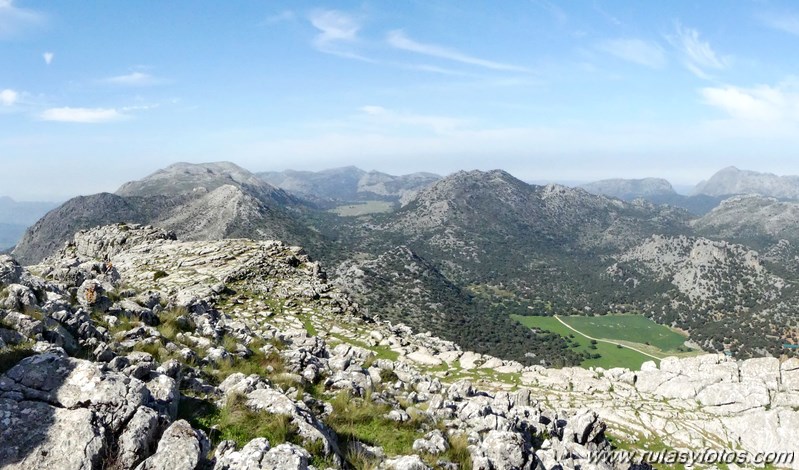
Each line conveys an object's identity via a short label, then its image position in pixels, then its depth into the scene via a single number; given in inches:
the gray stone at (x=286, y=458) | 352.2
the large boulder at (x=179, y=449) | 321.4
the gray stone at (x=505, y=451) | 500.7
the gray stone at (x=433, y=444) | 491.2
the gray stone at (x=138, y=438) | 322.0
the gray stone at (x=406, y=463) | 425.4
